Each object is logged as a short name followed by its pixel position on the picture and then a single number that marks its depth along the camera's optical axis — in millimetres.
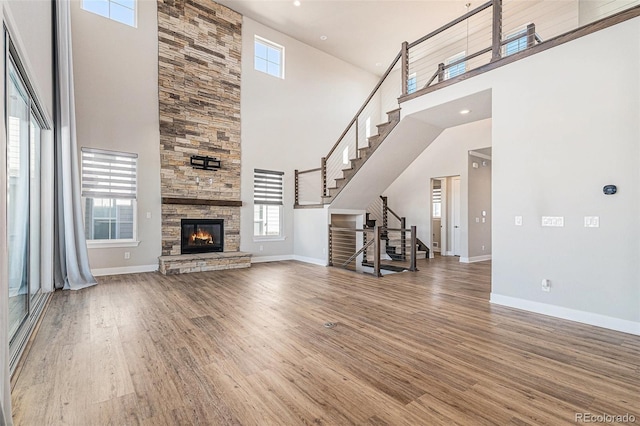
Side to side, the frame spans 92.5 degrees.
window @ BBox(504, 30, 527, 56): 7324
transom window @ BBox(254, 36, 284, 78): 8195
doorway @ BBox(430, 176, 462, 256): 9719
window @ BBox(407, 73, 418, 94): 10148
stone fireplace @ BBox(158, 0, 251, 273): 6652
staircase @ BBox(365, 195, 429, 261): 8509
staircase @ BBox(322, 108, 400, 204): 5917
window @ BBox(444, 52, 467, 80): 8926
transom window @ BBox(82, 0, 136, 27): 5945
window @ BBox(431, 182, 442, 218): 9820
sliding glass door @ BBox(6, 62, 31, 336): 2695
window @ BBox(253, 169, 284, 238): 8055
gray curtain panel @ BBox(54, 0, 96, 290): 4789
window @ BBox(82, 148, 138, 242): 5938
